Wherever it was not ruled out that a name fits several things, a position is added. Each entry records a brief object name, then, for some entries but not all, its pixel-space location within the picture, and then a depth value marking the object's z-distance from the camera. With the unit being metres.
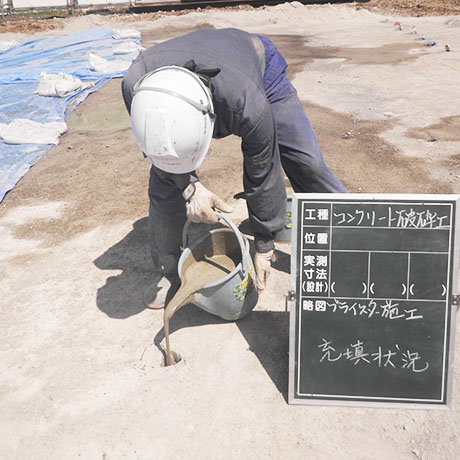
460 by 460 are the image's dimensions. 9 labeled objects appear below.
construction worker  2.10
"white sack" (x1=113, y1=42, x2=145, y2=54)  10.59
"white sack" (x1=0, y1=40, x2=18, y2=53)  11.70
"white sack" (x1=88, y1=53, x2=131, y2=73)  9.14
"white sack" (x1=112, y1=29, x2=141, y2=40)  12.55
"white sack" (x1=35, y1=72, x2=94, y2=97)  7.66
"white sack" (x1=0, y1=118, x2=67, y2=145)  5.96
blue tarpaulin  5.60
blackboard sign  2.09
